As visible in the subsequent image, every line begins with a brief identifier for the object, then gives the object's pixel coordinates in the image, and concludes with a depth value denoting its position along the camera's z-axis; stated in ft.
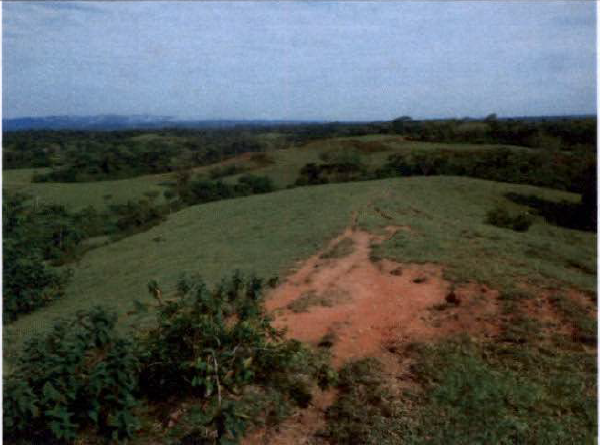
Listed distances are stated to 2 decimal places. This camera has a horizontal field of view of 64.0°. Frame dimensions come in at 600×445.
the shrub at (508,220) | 40.40
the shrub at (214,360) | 12.66
